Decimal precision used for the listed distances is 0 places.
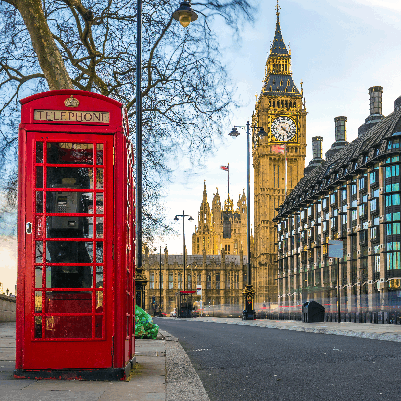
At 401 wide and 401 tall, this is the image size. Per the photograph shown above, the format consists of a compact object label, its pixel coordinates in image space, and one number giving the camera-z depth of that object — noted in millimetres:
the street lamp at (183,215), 65438
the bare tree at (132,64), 15680
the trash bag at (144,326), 13323
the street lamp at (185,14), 13352
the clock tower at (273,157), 123188
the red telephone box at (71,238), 6289
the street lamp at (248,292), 34859
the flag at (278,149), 122250
